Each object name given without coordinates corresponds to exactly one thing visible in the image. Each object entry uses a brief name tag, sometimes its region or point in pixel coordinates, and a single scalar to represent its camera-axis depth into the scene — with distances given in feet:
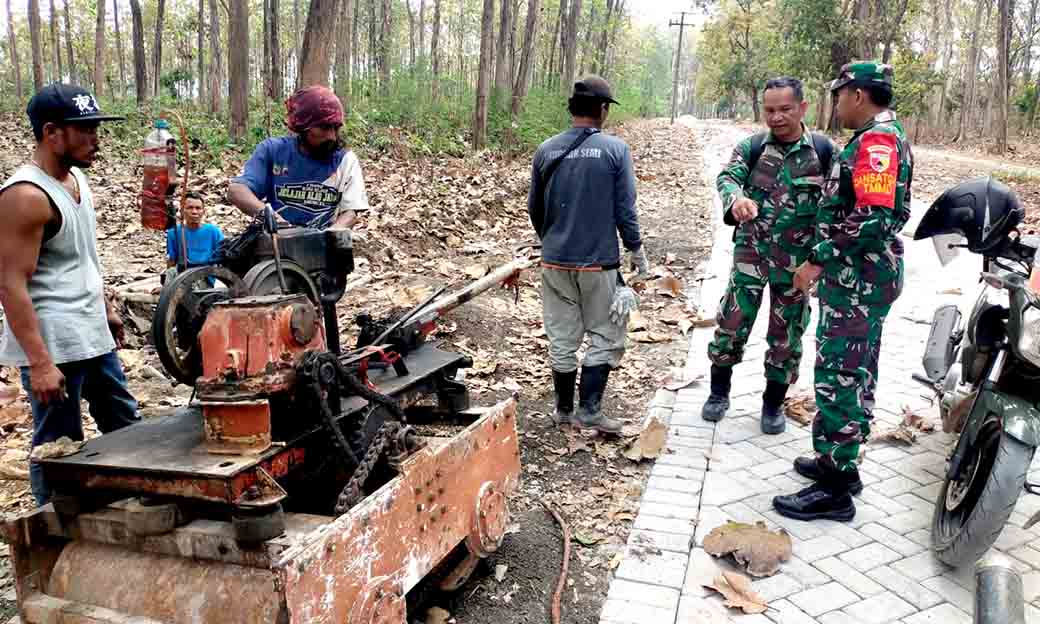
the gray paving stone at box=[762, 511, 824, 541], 12.80
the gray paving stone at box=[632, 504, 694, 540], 12.92
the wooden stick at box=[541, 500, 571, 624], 11.00
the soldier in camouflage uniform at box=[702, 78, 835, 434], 15.61
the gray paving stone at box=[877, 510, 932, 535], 12.99
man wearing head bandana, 13.21
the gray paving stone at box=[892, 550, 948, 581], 11.67
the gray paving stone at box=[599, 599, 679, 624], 10.73
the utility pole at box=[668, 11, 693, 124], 162.40
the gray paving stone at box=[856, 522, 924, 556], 12.32
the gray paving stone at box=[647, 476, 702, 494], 14.35
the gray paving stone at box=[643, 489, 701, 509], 13.88
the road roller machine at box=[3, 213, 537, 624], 8.18
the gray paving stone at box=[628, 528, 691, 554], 12.42
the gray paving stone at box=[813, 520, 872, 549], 12.57
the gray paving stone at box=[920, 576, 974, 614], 11.00
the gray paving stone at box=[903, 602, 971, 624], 10.60
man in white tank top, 9.95
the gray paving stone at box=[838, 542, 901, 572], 11.93
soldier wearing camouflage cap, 12.12
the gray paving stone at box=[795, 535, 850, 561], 12.18
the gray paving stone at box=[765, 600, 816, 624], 10.62
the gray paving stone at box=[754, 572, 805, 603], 11.18
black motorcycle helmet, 13.39
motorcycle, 10.69
